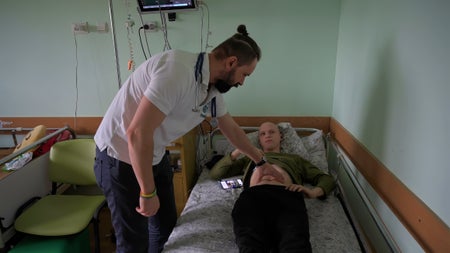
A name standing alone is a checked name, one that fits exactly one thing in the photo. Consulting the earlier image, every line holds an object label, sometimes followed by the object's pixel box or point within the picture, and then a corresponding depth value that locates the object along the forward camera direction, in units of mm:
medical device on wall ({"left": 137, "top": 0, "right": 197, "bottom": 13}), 2303
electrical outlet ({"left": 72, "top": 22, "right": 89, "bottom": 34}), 2625
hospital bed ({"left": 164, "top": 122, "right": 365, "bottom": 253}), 1496
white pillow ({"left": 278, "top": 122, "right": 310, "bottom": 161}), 2373
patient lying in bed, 1399
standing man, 1049
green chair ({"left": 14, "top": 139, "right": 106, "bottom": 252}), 1845
